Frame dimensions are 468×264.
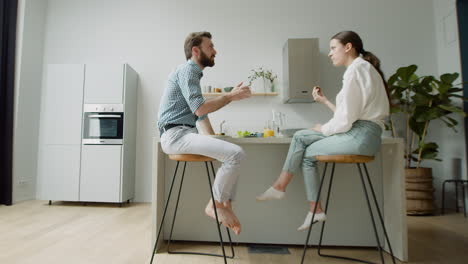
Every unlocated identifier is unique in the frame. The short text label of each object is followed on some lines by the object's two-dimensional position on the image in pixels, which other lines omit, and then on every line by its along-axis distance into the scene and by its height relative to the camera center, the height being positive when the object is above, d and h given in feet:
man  5.49 +0.50
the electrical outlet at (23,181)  12.42 -1.54
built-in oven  11.93 +0.89
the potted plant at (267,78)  13.17 +3.01
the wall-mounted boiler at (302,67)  12.07 +3.21
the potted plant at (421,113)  10.84 +1.19
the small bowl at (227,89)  13.01 +2.48
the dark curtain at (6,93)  11.68 +2.09
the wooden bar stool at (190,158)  5.46 -0.24
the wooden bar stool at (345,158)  5.17 -0.23
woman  5.38 +0.35
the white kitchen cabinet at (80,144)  11.72 +0.03
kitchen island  6.86 -1.38
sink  7.13 +0.32
